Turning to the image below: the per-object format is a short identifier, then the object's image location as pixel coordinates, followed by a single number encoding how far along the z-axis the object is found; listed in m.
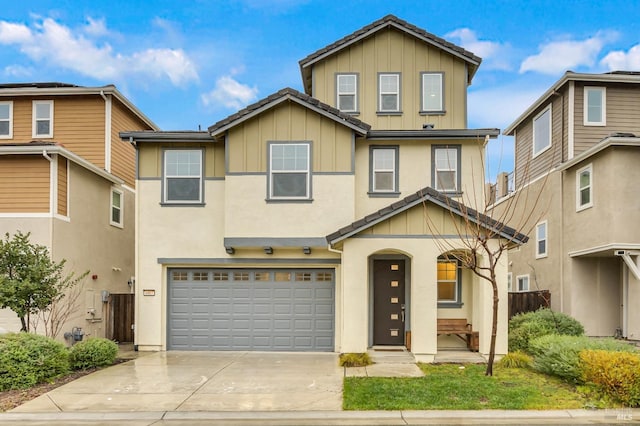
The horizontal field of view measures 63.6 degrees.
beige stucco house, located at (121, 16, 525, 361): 13.71
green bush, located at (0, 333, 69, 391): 10.03
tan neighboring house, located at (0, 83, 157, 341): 13.90
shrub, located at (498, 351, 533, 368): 11.60
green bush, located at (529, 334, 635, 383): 9.98
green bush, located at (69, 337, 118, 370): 12.03
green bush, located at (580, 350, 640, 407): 8.65
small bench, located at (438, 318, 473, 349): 13.56
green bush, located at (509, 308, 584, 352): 13.42
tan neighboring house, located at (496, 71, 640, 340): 14.77
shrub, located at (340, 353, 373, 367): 12.07
